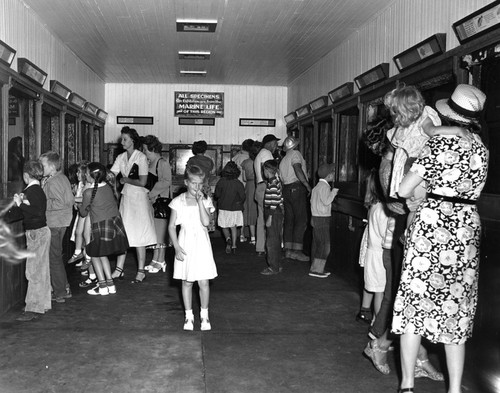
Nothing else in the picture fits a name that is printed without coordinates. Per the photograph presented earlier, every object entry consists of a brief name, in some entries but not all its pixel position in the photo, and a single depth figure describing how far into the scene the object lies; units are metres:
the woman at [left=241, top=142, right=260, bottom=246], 9.74
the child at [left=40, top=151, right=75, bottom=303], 5.53
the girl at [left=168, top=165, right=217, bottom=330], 4.59
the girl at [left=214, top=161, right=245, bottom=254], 9.12
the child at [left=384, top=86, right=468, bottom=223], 3.30
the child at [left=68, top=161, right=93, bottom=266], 6.62
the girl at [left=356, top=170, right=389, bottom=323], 4.71
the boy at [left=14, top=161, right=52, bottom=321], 5.03
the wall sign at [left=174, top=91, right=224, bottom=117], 12.30
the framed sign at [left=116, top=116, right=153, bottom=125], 12.11
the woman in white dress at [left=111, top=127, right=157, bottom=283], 6.42
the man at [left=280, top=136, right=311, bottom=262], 7.73
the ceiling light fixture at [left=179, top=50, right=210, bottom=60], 9.21
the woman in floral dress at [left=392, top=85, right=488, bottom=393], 3.02
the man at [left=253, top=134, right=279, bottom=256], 8.32
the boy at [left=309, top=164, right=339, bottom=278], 6.88
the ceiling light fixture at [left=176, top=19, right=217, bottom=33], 7.20
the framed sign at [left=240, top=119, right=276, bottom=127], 12.41
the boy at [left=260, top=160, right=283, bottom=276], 6.99
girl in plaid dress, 5.75
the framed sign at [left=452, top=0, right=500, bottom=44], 3.87
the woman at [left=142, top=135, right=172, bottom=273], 6.96
